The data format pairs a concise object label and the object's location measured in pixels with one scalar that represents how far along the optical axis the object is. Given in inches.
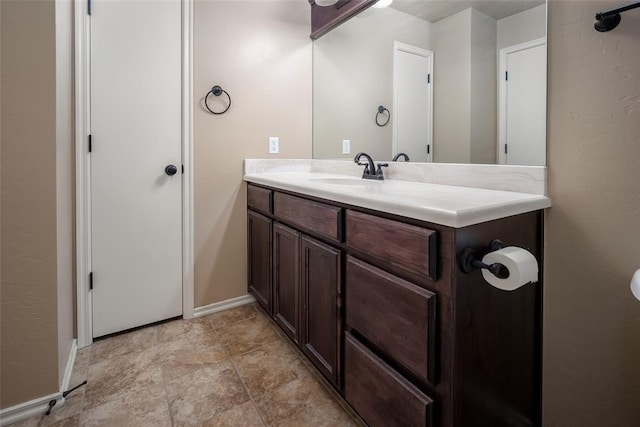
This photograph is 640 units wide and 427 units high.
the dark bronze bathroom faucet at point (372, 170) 71.3
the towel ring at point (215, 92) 79.0
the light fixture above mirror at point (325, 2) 83.7
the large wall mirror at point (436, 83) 46.5
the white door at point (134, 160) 68.5
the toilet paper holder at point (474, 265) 31.6
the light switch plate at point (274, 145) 89.5
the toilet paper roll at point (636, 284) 29.5
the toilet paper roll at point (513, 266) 30.9
